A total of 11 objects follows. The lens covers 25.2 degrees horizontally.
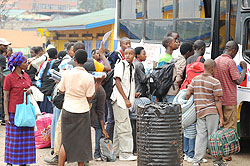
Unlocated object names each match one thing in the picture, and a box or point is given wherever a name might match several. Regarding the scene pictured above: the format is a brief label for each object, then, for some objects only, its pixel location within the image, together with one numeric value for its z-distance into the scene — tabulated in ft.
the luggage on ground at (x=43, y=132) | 32.50
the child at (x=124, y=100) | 28.31
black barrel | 20.73
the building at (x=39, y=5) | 313.01
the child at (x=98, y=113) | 27.79
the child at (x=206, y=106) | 26.05
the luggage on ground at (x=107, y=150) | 28.55
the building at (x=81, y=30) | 82.43
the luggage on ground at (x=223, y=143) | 25.95
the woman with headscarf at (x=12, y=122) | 25.50
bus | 28.67
